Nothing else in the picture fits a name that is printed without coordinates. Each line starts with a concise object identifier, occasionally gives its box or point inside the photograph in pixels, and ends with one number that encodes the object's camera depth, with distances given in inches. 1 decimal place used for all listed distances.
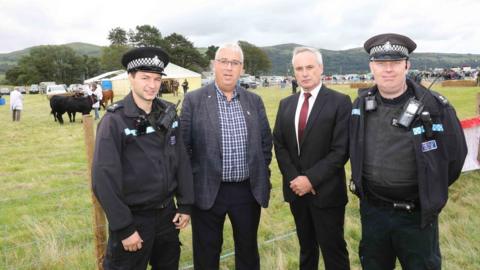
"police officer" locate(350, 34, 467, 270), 103.7
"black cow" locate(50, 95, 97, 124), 649.6
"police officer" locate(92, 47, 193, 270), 97.1
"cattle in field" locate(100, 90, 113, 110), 868.6
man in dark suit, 124.2
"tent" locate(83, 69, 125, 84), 2066.4
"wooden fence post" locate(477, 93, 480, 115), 280.3
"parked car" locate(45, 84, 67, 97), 1421.3
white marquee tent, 1552.7
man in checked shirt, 123.2
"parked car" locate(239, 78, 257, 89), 1992.5
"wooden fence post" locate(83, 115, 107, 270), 125.8
